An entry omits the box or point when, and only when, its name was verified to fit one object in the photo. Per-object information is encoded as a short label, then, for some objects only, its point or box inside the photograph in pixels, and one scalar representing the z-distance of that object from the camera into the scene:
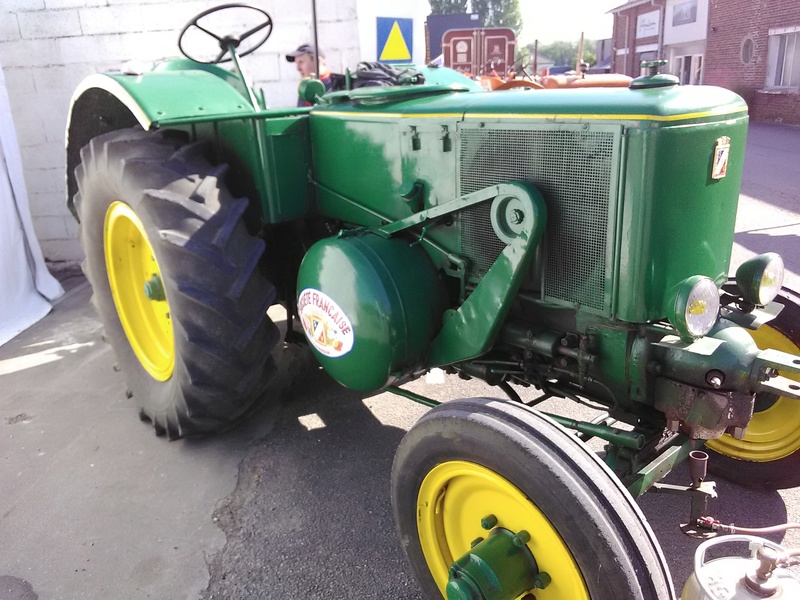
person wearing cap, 4.85
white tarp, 4.82
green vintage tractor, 1.70
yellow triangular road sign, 5.62
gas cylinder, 1.62
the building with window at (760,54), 18.00
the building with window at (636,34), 28.00
